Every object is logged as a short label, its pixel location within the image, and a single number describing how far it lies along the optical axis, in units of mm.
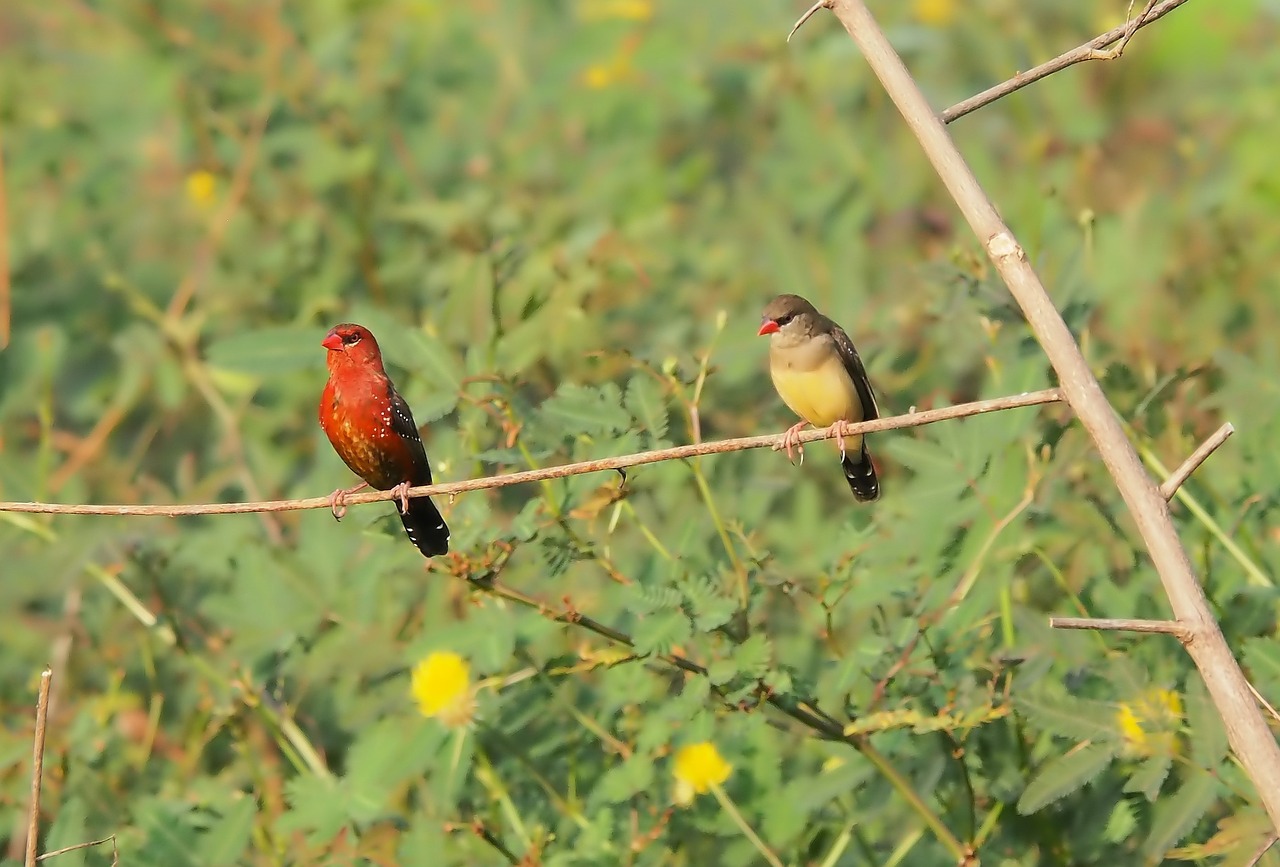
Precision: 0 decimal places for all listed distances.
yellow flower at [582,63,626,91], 14586
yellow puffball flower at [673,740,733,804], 7336
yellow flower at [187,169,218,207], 13508
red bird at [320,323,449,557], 8609
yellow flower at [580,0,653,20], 14641
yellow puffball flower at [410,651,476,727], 7352
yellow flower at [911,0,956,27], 15906
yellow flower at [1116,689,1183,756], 6430
